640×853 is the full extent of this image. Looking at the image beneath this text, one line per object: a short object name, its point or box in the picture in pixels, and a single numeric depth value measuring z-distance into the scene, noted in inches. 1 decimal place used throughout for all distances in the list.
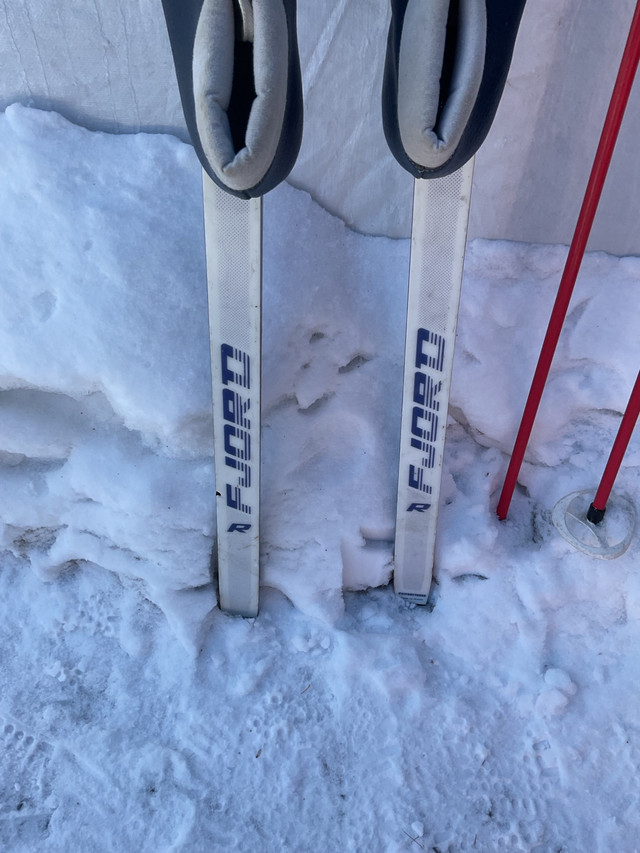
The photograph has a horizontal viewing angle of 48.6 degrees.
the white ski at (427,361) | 35.7
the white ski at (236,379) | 34.7
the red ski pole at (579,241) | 34.6
